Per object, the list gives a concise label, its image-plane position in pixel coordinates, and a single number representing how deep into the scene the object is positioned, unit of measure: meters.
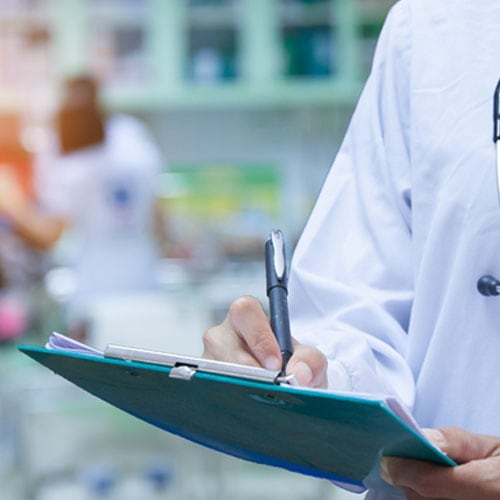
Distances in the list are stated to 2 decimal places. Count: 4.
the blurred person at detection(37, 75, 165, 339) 5.74
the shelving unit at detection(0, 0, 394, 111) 7.80
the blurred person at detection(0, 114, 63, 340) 5.52
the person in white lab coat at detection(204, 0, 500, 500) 1.48
